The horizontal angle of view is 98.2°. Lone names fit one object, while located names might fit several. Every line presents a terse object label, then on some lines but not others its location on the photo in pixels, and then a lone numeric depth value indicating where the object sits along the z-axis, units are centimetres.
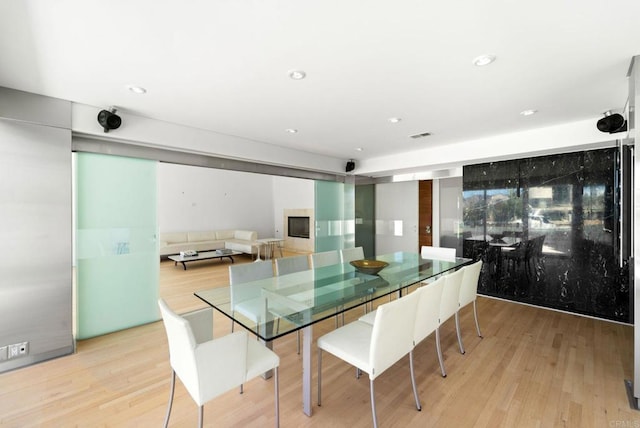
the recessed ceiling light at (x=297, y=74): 201
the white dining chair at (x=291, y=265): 299
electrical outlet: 231
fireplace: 907
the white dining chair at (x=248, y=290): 192
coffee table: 611
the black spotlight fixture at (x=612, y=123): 271
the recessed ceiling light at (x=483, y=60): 181
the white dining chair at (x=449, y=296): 224
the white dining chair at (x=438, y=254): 387
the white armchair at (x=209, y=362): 136
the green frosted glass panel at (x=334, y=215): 529
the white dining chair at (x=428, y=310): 191
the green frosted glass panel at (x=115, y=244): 283
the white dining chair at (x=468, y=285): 263
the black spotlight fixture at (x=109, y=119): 263
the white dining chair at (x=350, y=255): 370
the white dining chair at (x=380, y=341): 160
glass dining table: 177
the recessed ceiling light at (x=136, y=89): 228
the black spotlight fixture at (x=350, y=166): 534
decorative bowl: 288
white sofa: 729
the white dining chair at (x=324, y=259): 331
